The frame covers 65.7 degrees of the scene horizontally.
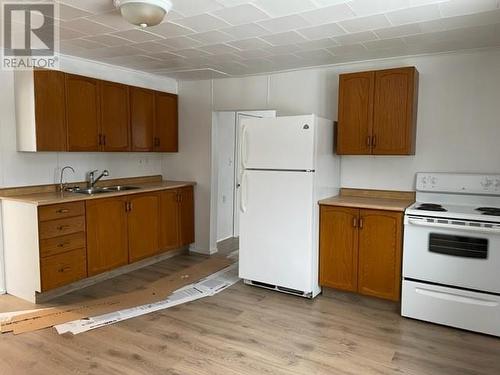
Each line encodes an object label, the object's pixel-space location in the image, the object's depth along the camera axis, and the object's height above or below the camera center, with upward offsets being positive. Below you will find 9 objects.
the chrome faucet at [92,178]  4.19 -0.22
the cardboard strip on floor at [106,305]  2.99 -1.28
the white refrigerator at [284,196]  3.46 -0.34
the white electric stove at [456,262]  2.84 -0.78
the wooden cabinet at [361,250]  3.28 -0.80
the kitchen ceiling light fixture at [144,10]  2.23 +0.86
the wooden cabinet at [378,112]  3.39 +0.43
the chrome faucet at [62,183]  3.93 -0.26
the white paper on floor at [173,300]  2.97 -1.28
